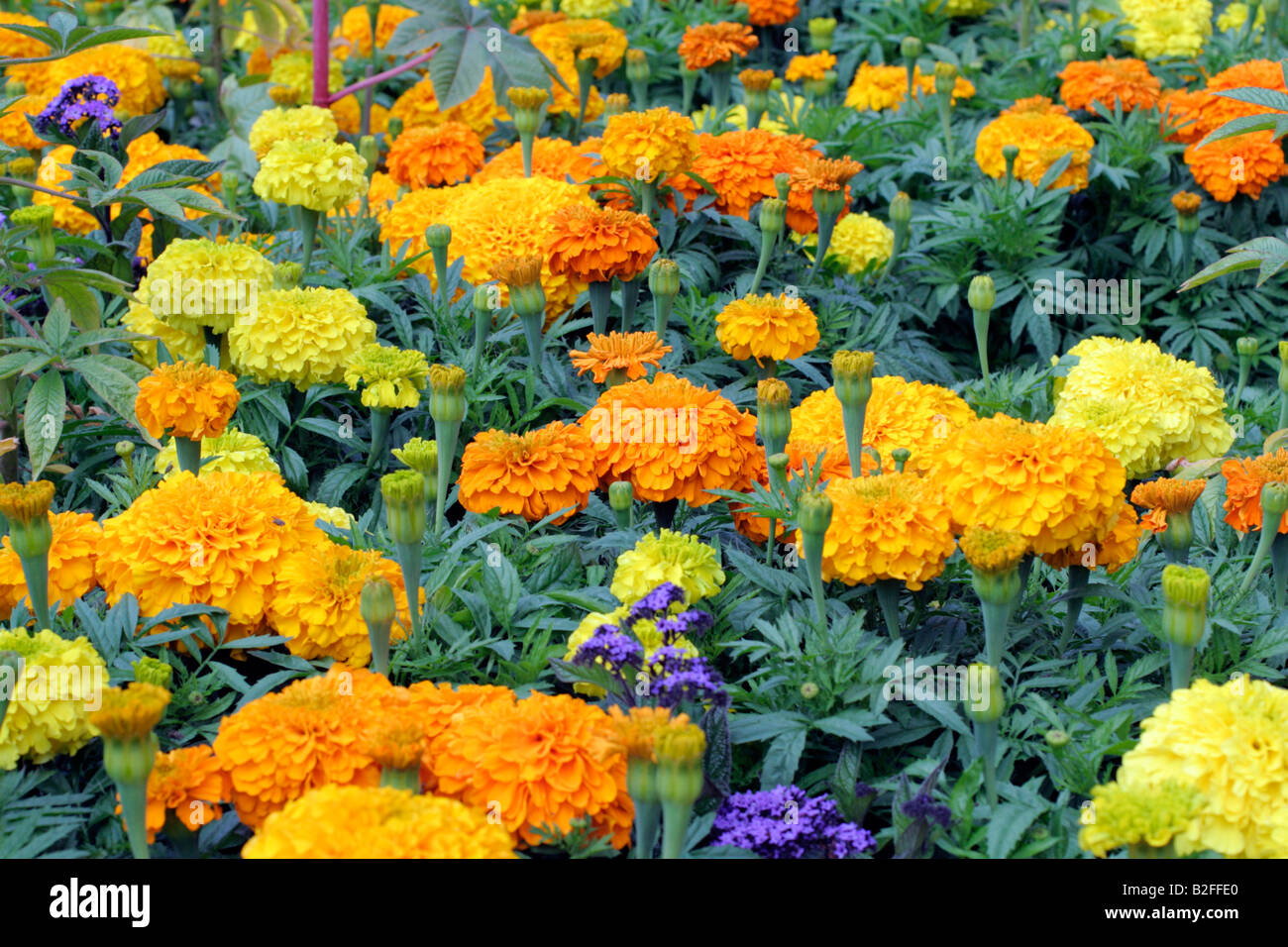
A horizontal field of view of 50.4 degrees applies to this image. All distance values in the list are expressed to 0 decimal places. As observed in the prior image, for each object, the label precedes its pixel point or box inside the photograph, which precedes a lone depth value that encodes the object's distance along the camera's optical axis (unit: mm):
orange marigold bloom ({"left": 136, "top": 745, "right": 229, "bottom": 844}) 1828
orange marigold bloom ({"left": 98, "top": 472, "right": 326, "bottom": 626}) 2246
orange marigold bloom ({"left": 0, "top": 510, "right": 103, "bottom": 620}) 2293
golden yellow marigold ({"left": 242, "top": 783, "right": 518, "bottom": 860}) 1532
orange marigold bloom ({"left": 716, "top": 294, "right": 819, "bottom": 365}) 2818
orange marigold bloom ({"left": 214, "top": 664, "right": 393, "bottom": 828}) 1836
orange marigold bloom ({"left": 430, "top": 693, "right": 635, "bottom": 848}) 1825
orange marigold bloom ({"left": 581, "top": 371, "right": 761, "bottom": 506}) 2479
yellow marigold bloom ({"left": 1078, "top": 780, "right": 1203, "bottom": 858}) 1692
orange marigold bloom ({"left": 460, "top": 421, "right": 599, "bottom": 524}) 2479
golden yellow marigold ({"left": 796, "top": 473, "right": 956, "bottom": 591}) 2090
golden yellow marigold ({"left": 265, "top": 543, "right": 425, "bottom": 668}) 2230
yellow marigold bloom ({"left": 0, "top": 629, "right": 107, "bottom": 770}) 1952
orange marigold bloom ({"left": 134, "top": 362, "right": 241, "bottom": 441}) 2418
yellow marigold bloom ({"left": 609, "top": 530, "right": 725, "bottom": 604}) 2223
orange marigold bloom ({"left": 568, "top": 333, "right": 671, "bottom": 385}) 2709
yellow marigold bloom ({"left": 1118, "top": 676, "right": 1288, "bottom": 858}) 1747
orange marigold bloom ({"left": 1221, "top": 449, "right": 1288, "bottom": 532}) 2285
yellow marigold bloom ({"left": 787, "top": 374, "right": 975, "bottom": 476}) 2705
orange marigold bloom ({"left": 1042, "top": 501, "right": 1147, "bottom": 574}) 2191
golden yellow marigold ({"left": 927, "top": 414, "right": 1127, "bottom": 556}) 2076
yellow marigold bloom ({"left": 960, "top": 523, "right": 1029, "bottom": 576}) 1924
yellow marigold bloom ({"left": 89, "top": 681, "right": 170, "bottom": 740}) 1632
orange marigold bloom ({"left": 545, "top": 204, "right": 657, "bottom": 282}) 2926
